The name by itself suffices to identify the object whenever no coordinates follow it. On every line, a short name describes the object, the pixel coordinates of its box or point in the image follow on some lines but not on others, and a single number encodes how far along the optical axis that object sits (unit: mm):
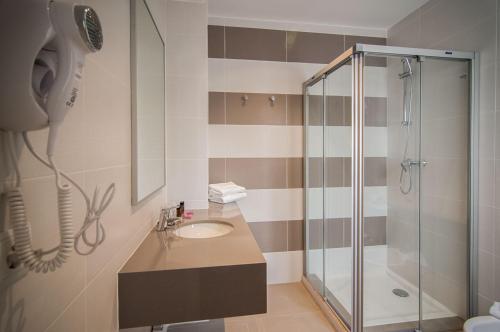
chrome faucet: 1430
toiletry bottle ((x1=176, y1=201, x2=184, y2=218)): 1607
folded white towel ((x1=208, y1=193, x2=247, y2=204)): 2020
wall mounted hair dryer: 354
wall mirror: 1094
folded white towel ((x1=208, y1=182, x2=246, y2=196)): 2027
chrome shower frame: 1576
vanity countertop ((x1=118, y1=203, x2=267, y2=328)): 904
